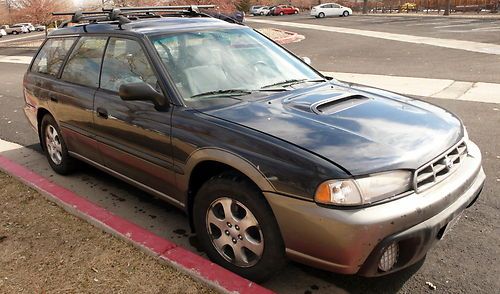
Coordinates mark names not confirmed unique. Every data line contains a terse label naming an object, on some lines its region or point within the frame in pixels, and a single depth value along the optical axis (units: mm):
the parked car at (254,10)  60609
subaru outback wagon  2391
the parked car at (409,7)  52294
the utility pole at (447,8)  39825
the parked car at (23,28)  59438
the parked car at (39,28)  62812
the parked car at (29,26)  60744
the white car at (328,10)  45281
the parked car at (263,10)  58812
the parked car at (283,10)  57375
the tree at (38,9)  45812
